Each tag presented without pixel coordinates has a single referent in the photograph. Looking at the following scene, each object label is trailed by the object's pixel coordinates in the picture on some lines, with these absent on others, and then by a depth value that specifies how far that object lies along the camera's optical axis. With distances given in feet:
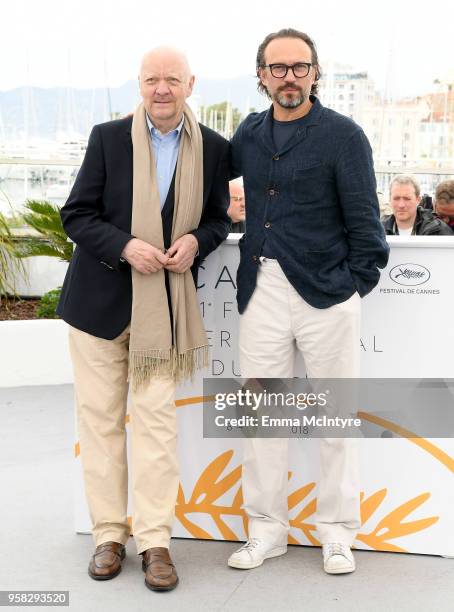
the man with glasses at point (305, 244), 10.00
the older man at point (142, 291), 10.12
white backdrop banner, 10.82
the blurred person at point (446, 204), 18.53
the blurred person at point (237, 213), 18.28
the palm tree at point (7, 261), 21.59
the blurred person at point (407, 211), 18.24
